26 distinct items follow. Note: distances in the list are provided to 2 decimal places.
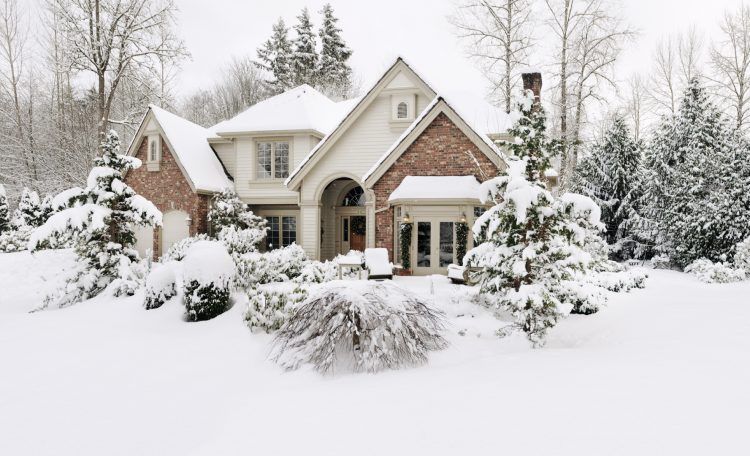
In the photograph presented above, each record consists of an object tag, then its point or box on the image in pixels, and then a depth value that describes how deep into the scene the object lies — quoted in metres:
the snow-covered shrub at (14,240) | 20.98
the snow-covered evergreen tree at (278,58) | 37.72
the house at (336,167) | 14.23
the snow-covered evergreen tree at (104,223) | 12.02
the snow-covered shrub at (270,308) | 8.73
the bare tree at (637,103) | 31.30
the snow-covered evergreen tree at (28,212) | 23.78
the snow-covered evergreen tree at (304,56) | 37.38
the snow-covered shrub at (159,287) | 10.69
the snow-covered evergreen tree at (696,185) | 17.73
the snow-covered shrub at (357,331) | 6.88
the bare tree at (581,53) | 20.09
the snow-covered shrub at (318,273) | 11.85
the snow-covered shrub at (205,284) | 9.82
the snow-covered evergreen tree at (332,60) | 37.88
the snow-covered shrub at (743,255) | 16.19
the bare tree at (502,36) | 21.42
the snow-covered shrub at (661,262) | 20.17
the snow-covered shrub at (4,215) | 23.83
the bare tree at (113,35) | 19.61
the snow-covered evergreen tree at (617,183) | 22.95
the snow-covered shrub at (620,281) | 13.52
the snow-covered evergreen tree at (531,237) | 7.30
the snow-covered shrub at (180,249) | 14.64
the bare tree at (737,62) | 26.25
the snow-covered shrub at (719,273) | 15.63
